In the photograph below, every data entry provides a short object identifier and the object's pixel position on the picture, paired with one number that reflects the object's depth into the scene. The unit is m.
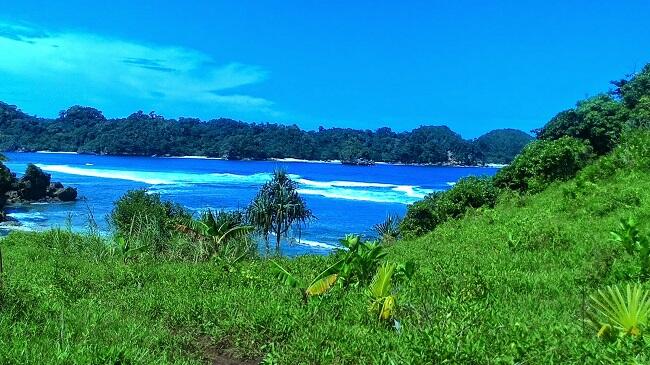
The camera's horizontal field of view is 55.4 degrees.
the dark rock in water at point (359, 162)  144.88
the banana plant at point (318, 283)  7.57
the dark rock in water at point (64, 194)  64.00
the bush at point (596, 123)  23.86
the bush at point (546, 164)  19.33
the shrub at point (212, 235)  13.66
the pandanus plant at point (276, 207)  25.34
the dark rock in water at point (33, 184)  63.56
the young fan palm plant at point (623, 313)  5.12
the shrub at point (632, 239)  6.84
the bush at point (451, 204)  20.05
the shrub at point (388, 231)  21.36
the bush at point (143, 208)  29.42
